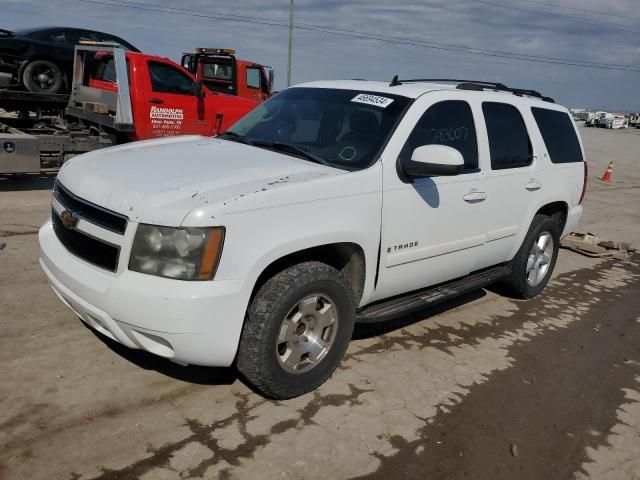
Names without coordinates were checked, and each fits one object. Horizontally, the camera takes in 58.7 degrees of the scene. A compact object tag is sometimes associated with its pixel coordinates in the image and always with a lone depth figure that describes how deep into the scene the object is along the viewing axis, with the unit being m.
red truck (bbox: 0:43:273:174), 8.22
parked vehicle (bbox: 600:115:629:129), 60.56
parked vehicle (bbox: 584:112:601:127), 64.46
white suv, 2.76
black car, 10.74
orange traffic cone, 16.12
